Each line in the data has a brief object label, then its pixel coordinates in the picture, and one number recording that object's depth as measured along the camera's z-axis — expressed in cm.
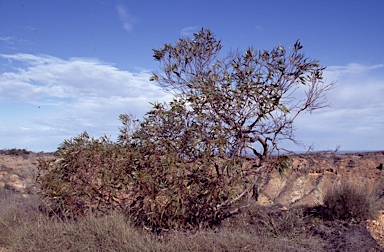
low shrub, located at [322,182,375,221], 814
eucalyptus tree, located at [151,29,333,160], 697
